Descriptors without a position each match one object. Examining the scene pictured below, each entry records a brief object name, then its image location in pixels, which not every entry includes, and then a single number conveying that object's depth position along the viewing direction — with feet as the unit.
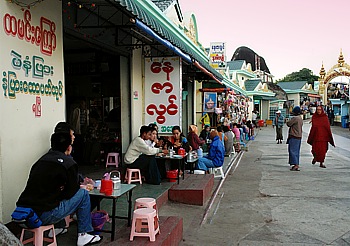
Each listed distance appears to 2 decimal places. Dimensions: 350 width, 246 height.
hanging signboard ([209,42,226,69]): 59.88
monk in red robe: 37.17
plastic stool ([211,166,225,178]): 30.64
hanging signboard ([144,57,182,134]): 28.07
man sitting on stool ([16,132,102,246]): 12.01
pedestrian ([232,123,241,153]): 50.26
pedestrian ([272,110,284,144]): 60.13
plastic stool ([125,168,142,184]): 22.95
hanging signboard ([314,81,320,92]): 175.22
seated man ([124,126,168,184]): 23.26
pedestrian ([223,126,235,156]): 42.37
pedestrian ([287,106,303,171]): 34.75
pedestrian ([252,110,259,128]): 104.58
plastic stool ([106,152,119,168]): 29.76
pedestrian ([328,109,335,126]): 117.80
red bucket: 24.54
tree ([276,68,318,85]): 235.07
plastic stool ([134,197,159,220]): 15.51
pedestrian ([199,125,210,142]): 44.01
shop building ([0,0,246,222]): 14.46
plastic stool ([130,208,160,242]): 13.75
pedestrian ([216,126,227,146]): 36.68
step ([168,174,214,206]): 22.44
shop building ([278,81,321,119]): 157.43
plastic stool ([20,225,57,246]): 11.95
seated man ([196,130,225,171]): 29.17
